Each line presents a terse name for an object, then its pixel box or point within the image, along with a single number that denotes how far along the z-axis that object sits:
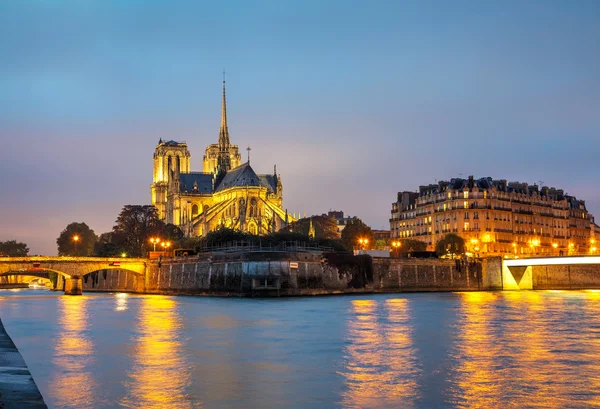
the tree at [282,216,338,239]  129.50
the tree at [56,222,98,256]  163.57
